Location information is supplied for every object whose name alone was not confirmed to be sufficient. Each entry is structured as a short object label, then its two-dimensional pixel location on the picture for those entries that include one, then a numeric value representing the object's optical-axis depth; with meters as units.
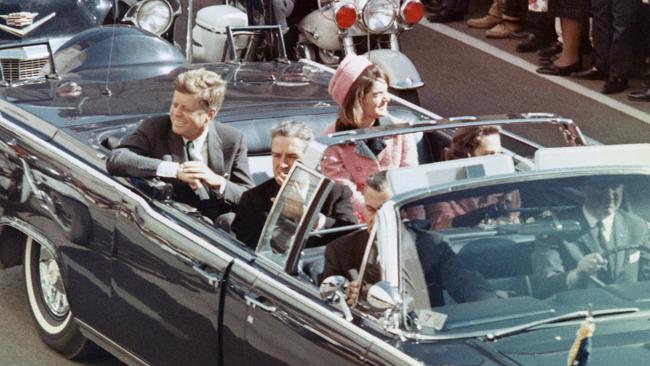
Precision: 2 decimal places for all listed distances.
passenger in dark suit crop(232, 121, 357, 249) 12.87
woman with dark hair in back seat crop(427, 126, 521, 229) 11.01
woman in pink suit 13.58
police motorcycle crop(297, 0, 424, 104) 21.41
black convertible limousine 10.58
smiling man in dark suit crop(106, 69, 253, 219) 13.54
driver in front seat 10.97
